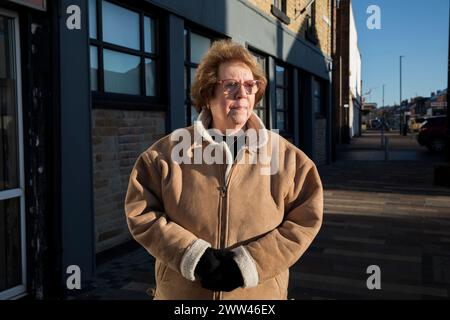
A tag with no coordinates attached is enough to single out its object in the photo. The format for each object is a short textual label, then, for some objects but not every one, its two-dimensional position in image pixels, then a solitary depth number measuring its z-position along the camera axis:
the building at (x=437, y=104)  58.77
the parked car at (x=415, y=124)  45.96
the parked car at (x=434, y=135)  21.48
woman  1.83
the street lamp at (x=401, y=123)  45.76
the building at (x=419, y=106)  96.12
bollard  17.64
